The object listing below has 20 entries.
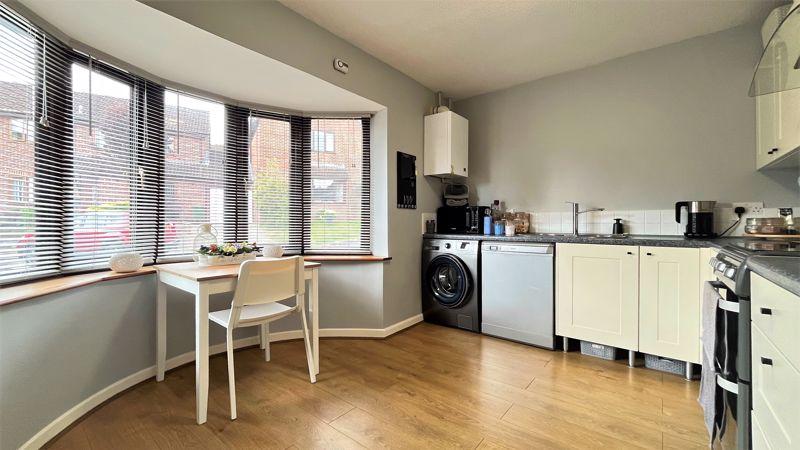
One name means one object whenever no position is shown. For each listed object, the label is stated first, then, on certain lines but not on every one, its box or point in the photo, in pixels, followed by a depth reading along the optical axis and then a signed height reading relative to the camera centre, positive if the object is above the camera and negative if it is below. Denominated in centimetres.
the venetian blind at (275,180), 282 +40
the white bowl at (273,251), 260 -23
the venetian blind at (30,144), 152 +41
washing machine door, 299 -57
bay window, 160 +40
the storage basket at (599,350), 238 -97
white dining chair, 174 -41
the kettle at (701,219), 227 +4
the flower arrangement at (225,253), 217 -21
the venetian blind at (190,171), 239 +42
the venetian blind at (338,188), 304 +35
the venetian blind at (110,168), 189 +36
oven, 113 -51
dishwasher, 257 -59
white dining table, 166 -41
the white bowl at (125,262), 195 -25
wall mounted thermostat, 243 +124
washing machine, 296 -59
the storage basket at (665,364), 214 -98
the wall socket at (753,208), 229 +12
